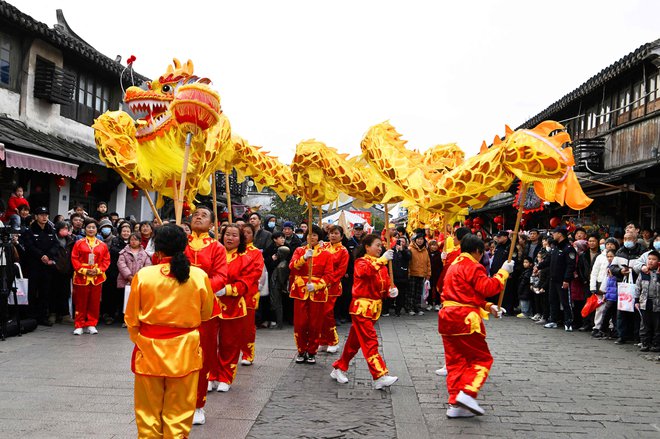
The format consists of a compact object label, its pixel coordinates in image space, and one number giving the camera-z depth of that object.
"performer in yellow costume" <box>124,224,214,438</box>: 3.85
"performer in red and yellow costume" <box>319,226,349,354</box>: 7.68
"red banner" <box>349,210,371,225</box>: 22.26
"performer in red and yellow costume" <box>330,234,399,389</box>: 6.13
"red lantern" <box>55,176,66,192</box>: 13.56
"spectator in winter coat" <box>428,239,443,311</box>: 14.02
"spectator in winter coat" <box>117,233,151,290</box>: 9.53
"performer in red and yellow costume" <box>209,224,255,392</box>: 5.85
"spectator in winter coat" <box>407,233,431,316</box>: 13.19
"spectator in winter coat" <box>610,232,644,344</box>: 9.23
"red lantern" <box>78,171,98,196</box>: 15.30
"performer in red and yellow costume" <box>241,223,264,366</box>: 6.10
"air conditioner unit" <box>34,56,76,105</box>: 13.91
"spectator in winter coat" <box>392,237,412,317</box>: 12.75
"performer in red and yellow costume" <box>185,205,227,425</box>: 5.16
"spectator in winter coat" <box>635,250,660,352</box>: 8.44
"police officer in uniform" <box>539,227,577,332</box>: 10.77
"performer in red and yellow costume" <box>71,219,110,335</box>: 9.01
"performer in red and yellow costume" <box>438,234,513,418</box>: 5.51
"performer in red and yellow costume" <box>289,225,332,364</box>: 7.39
